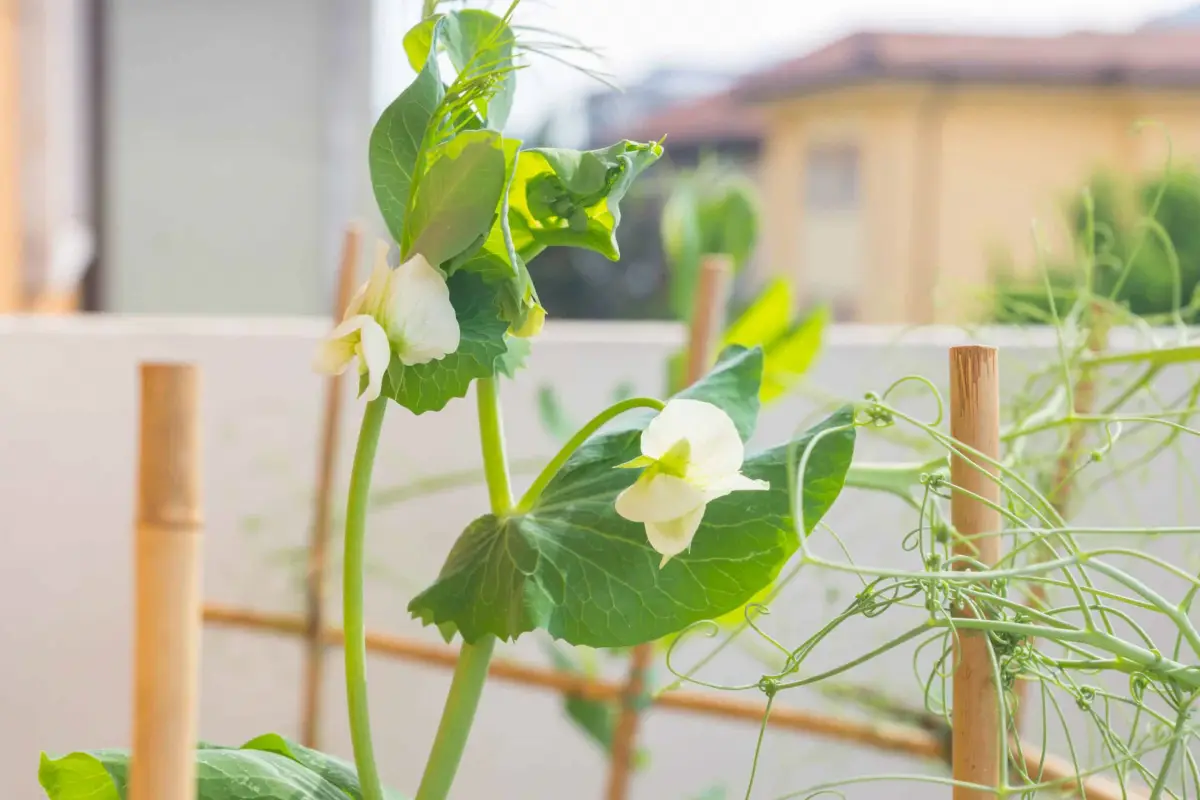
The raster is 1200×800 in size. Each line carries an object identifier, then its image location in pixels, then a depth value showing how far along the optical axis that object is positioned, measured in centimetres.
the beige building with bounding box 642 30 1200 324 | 955
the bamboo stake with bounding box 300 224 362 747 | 104
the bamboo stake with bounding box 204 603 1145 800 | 90
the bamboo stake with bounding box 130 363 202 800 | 28
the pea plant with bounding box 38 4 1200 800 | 37
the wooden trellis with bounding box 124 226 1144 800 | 29
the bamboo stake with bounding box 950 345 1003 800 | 40
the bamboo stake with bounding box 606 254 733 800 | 92
